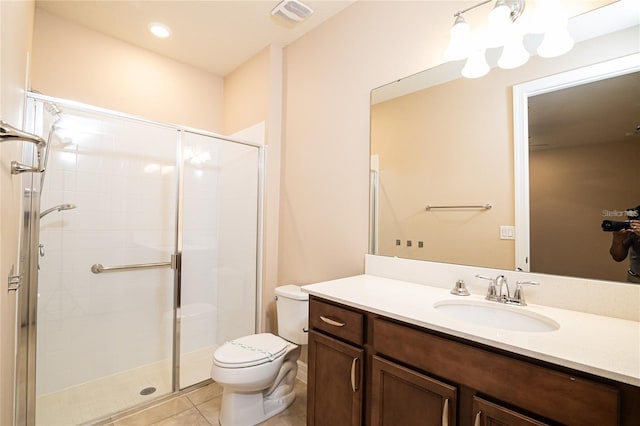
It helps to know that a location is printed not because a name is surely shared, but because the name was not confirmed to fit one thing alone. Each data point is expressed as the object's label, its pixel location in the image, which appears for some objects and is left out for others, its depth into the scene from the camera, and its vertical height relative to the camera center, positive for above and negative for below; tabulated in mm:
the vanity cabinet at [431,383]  776 -518
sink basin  1154 -384
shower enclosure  1856 -305
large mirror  1207 +267
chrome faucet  1261 -301
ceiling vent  2027 +1467
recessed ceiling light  2289 +1482
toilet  1631 -837
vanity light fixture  1240 +847
